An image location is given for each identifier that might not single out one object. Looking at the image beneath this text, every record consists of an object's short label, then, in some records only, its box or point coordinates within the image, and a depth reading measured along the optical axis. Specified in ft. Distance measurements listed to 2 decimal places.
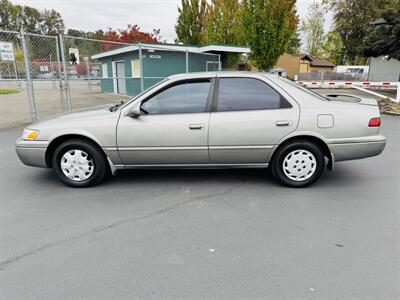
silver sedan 13.14
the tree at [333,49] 173.37
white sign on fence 25.12
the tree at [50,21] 232.53
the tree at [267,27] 48.39
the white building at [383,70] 92.27
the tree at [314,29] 154.10
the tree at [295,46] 195.93
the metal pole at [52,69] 31.43
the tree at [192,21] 84.58
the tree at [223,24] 70.95
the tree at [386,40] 64.50
